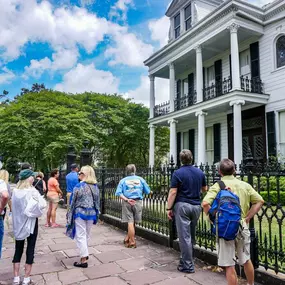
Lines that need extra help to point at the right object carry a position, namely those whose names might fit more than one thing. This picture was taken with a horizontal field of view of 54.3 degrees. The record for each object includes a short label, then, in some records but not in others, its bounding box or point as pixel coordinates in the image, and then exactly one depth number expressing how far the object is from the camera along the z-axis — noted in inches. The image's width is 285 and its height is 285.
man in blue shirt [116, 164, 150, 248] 233.5
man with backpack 123.8
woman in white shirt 154.6
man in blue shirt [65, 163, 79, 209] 326.0
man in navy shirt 172.2
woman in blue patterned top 185.6
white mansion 514.3
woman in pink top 324.8
